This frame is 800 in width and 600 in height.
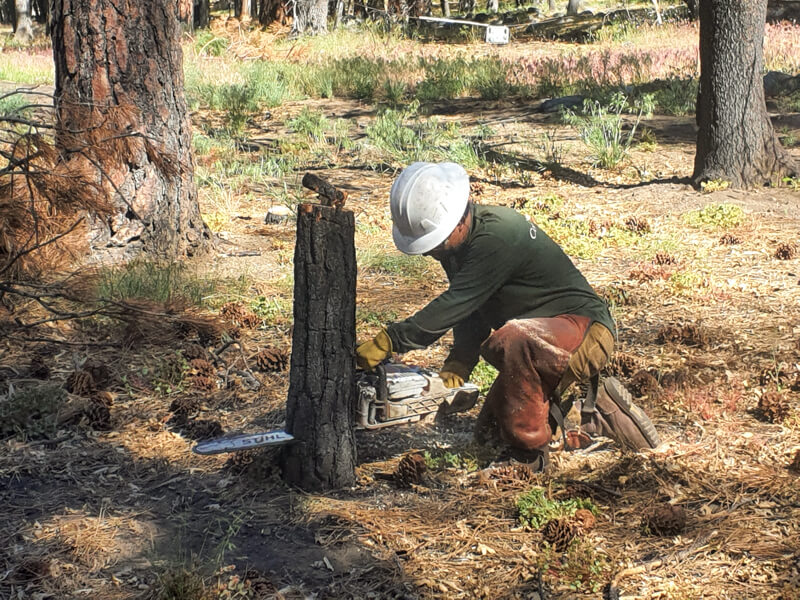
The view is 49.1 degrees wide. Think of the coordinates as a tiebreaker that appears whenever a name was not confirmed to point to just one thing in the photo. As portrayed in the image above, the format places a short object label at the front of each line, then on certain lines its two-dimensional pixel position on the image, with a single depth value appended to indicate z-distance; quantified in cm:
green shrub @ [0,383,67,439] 397
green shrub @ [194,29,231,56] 1809
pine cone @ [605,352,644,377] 462
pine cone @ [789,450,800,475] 354
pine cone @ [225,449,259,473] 364
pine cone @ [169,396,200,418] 419
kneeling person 344
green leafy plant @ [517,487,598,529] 327
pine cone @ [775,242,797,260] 629
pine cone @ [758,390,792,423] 404
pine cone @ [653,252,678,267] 628
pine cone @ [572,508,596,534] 319
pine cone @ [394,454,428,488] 358
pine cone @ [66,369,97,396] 432
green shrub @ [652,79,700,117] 1107
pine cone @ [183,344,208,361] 479
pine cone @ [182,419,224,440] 397
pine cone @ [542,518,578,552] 311
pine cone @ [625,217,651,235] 706
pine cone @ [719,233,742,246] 666
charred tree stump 322
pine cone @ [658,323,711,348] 499
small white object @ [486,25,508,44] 1534
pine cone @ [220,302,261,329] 525
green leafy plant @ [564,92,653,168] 874
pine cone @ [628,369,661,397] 441
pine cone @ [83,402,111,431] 405
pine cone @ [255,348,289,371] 472
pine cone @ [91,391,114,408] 416
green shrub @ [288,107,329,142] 995
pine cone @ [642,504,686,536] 316
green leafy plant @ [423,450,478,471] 377
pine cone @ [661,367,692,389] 445
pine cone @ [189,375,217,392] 449
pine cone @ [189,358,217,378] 462
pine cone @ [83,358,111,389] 445
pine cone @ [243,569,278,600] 282
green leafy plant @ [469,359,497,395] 455
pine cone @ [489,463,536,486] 358
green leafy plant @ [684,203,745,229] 707
